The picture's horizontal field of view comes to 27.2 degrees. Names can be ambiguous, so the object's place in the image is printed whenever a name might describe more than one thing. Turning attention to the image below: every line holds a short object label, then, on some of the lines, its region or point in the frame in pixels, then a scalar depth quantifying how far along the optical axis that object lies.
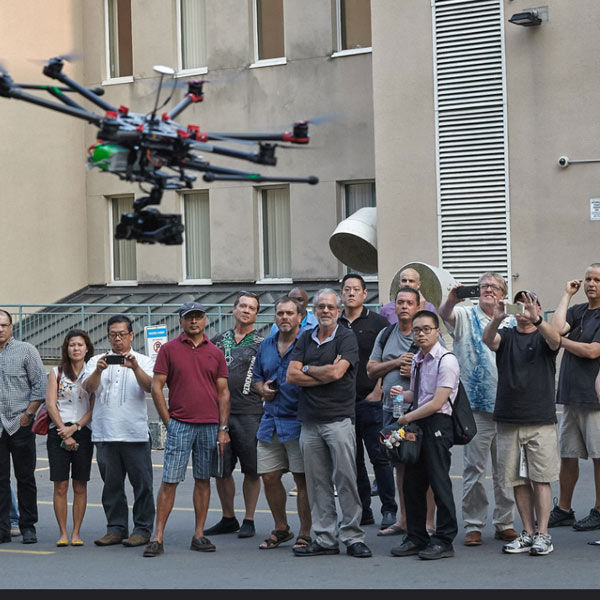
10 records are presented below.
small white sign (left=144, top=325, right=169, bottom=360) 16.84
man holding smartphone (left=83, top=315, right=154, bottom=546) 11.00
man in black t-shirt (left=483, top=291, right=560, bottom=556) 9.97
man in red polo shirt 10.61
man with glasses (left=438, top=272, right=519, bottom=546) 10.38
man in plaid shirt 11.37
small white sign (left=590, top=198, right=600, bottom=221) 19.06
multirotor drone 6.17
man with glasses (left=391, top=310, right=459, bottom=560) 9.88
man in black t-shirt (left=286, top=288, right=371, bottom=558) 10.12
